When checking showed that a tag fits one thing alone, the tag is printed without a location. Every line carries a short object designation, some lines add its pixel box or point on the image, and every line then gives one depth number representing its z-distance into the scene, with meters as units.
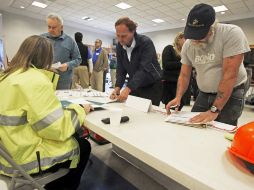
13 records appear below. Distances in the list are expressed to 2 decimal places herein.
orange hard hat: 0.56
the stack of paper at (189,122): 1.00
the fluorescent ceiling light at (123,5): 6.64
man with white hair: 2.21
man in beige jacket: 4.92
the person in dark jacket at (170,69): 2.73
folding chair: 0.80
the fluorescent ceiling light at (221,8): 6.36
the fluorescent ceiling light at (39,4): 6.97
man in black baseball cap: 1.08
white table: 0.54
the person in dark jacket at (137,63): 1.62
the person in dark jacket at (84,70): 4.28
